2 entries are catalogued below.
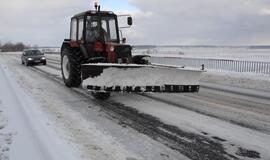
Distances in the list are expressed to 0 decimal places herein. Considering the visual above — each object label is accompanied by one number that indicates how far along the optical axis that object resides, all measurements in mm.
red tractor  9586
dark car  29391
